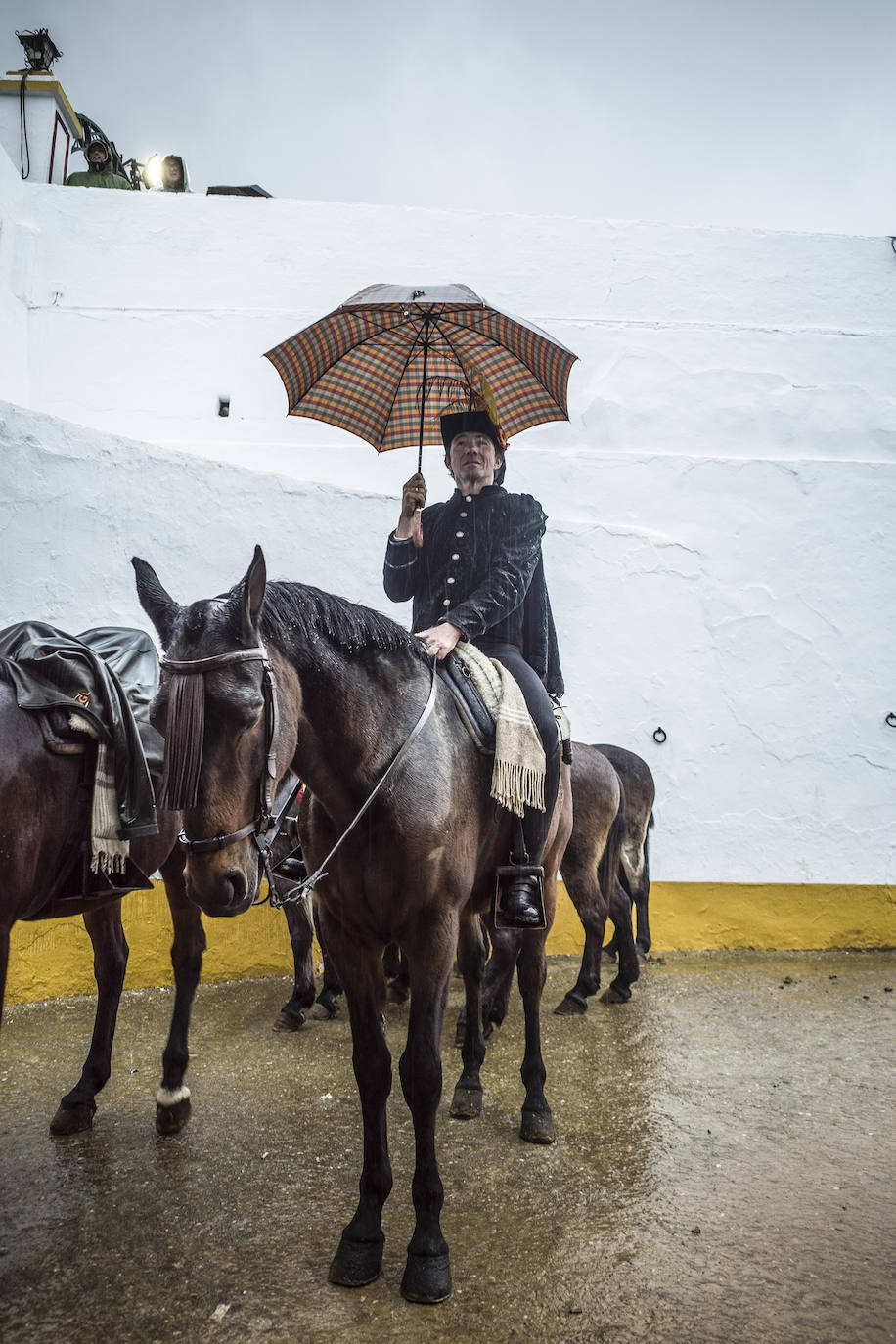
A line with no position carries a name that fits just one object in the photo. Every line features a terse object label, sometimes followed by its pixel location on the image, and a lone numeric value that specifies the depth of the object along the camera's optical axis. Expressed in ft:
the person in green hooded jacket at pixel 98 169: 29.68
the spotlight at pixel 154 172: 31.48
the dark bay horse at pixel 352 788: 7.00
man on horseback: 10.74
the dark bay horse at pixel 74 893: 9.45
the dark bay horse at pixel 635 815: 20.79
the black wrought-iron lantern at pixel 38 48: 30.12
